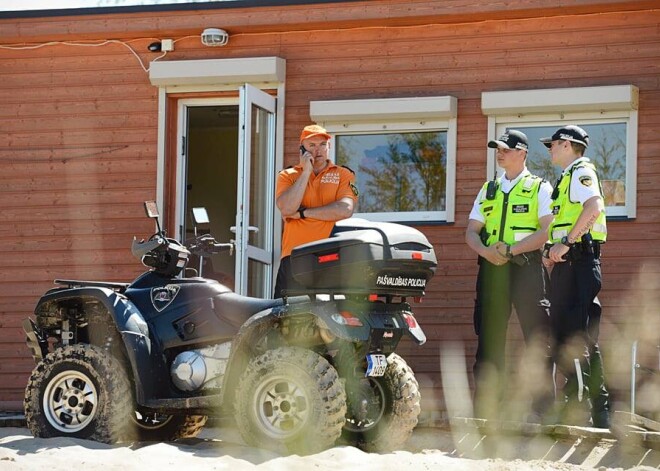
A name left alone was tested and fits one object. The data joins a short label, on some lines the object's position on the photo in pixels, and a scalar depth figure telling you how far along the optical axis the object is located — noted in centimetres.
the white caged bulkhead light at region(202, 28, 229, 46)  2236
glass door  2070
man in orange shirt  1716
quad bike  1479
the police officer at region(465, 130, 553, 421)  1702
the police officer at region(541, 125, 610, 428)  1627
